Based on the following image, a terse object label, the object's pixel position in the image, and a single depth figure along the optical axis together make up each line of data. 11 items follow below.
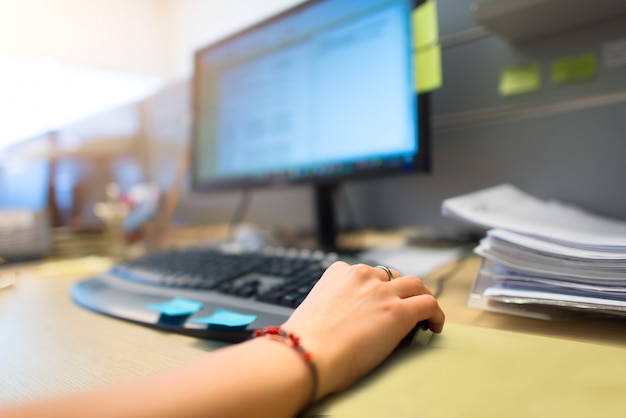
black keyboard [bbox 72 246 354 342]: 0.44
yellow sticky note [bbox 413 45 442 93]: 0.67
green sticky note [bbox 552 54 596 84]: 0.70
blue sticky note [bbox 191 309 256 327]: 0.41
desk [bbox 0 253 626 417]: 0.27
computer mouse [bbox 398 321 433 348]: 0.37
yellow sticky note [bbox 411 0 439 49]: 0.68
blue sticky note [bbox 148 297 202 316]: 0.46
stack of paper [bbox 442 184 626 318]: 0.39
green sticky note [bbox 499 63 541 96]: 0.75
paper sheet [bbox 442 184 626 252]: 0.44
